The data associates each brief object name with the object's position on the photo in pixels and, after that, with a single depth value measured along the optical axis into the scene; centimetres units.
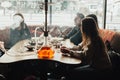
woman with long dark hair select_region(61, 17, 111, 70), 260
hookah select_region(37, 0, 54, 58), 254
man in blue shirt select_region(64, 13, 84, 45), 388
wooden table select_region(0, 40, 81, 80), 242
